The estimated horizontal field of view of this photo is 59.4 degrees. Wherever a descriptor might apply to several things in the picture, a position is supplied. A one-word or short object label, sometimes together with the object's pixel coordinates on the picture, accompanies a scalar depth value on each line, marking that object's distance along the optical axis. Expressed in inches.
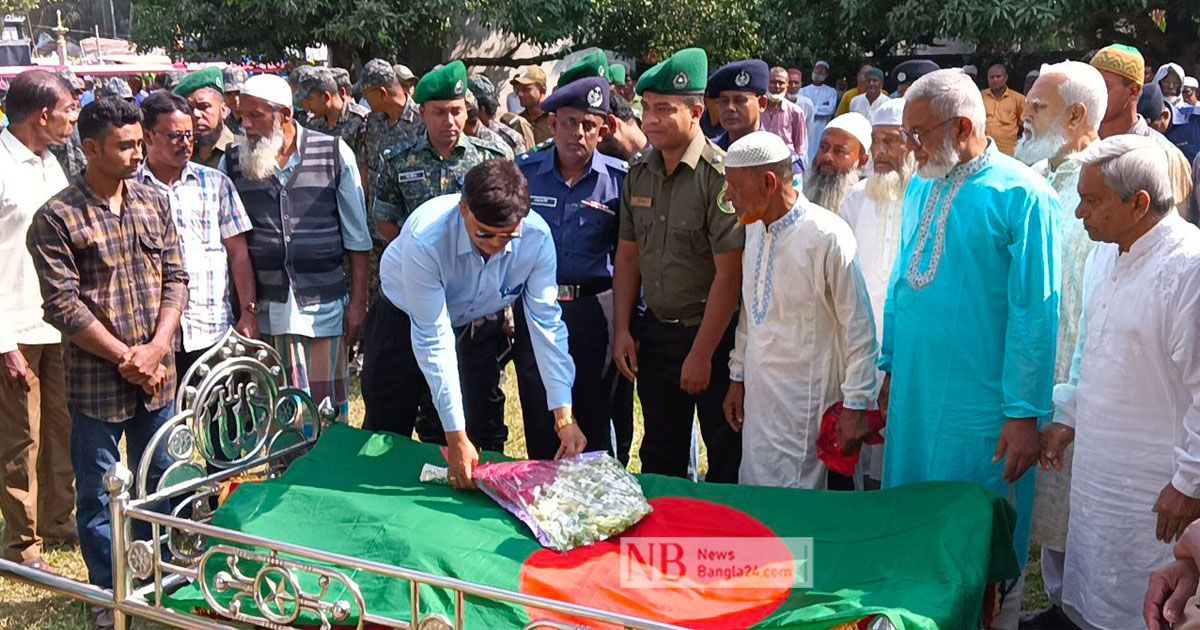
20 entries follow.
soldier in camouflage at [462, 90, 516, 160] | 265.3
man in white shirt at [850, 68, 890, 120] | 507.8
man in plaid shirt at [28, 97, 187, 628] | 144.2
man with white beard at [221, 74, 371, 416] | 185.3
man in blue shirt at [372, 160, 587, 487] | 138.4
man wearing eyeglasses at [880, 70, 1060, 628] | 126.5
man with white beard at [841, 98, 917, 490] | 175.5
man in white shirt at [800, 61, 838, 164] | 568.4
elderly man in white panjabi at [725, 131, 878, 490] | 142.9
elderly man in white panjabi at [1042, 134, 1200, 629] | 111.0
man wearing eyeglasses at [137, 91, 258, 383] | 170.4
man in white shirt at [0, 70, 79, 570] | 169.9
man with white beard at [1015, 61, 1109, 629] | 146.2
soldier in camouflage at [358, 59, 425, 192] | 247.1
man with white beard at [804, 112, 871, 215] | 200.7
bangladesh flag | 115.0
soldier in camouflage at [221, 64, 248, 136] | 299.6
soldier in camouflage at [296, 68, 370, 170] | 259.1
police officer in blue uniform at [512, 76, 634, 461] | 174.1
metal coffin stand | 109.6
